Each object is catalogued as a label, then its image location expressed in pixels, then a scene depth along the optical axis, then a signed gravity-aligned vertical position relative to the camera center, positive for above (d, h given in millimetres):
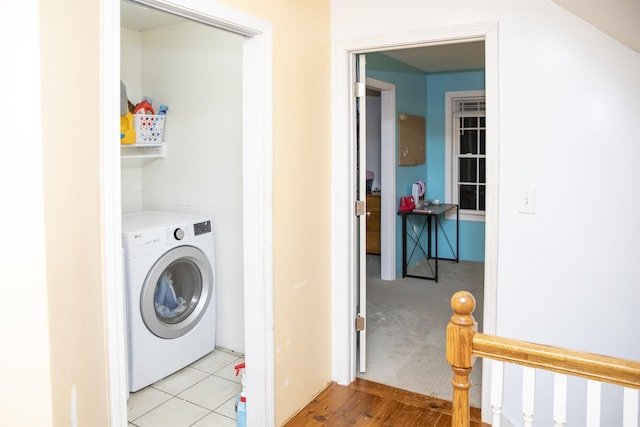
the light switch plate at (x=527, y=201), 2494 -78
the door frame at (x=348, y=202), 2609 -94
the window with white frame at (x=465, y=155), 6453 +397
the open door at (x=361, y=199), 3113 -84
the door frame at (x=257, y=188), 2201 -11
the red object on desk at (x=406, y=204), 5837 -216
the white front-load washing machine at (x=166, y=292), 2969 -688
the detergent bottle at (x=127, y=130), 3289 +369
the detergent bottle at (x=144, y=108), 3455 +538
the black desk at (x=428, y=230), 5711 -558
